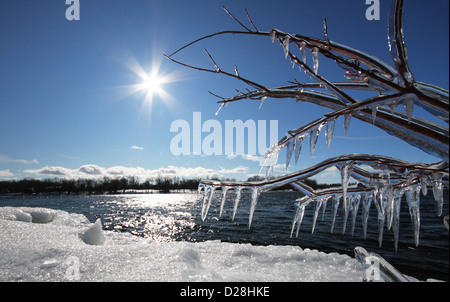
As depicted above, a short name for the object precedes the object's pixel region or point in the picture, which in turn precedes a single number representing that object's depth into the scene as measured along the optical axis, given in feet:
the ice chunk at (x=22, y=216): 19.84
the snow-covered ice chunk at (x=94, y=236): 16.56
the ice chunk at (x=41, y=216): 23.45
